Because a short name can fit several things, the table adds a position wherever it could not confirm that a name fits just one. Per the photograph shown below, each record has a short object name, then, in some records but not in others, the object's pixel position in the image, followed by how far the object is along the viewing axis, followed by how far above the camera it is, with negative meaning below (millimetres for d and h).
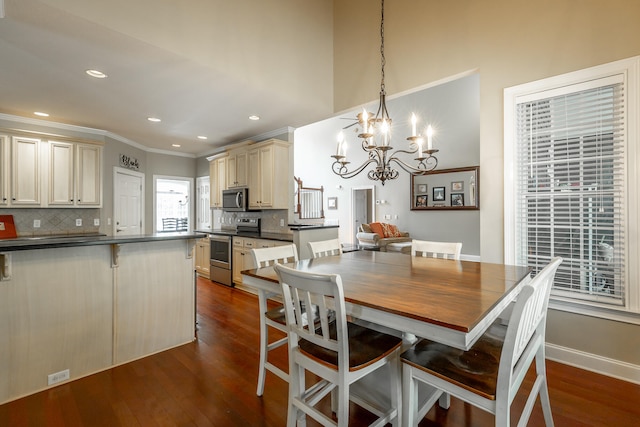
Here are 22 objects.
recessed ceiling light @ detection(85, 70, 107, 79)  2770 +1342
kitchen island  2041 -727
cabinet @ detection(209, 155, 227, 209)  5613 +701
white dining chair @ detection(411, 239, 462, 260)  2561 -325
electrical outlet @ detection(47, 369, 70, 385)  2159 -1204
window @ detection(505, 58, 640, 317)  2160 +242
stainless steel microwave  5066 +257
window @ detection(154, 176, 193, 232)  8242 +183
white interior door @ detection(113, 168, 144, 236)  5156 +238
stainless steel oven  5020 -800
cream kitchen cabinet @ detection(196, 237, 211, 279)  5586 -801
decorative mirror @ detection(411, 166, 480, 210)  7426 +634
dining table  1156 -401
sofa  7566 -602
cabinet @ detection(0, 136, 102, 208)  3795 +574
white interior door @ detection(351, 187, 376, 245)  9883 +217
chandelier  2182 +564
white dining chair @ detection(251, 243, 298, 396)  1965 -723
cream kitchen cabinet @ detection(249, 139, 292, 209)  4617 +624
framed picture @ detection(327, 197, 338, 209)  10320 +396
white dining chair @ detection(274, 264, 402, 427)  1323 -704
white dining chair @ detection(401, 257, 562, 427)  1126 -695
